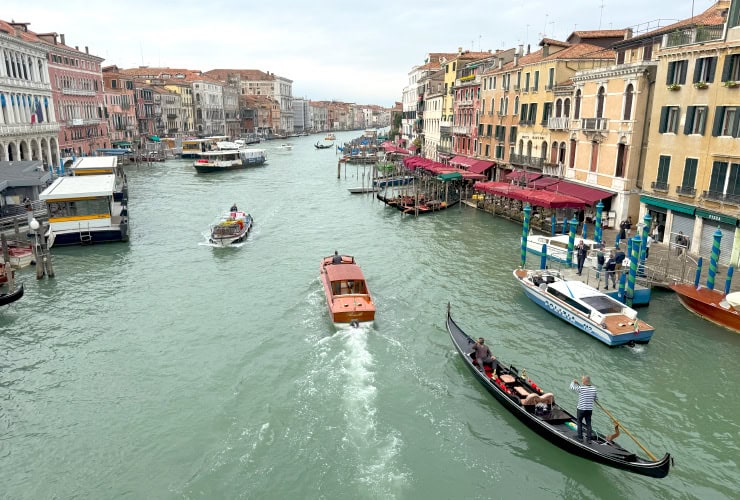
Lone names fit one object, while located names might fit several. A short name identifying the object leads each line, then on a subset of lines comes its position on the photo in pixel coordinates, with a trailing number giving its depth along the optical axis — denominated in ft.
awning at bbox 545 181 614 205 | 96.54
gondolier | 36.29
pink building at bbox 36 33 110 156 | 199.83
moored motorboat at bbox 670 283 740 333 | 56.03
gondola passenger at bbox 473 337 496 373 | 46.11
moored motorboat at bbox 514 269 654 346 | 53.31
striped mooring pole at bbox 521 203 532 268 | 78.30
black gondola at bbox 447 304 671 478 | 33.81
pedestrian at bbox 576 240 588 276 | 69.31
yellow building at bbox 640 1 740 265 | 70.38
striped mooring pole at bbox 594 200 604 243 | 81.35
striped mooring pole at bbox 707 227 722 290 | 59.31
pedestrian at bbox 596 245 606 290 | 66.32
